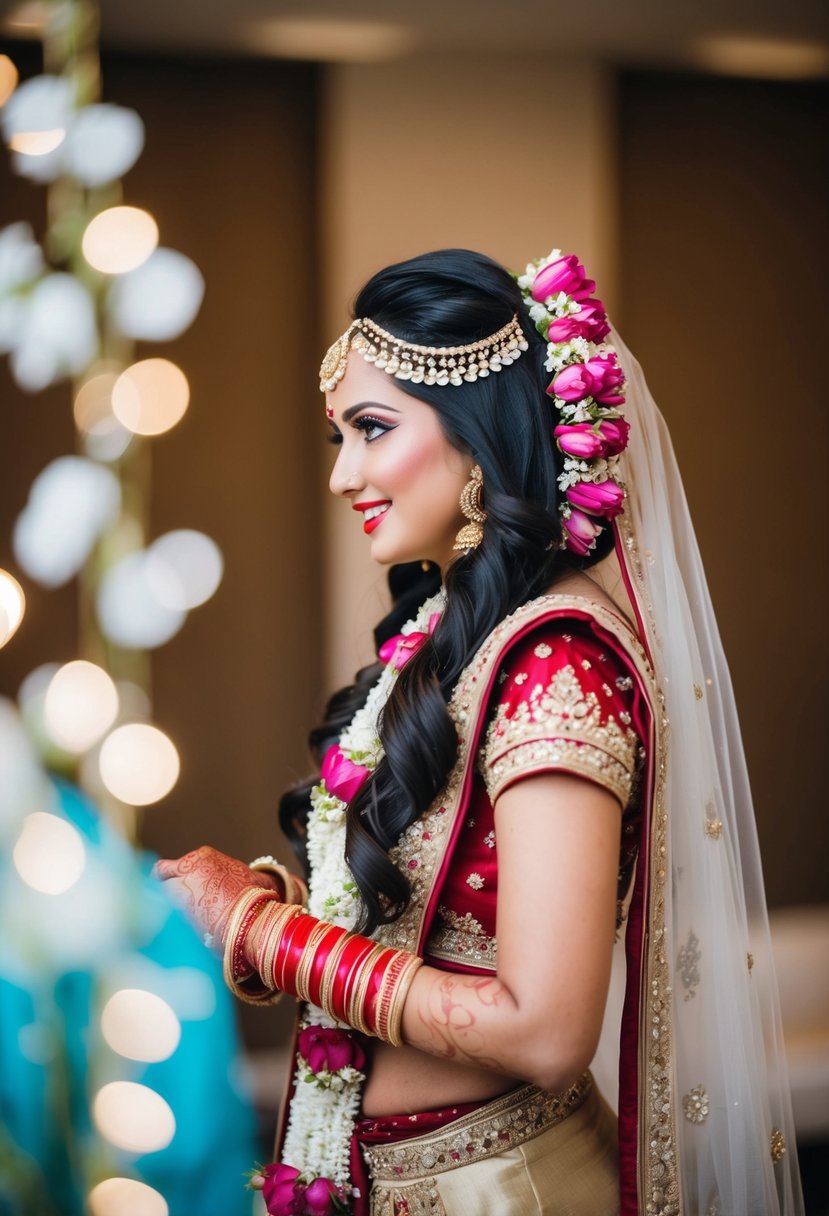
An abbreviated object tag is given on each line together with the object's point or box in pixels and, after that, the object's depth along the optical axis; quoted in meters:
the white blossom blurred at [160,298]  2.69
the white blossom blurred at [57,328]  2.47
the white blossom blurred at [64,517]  2.63
